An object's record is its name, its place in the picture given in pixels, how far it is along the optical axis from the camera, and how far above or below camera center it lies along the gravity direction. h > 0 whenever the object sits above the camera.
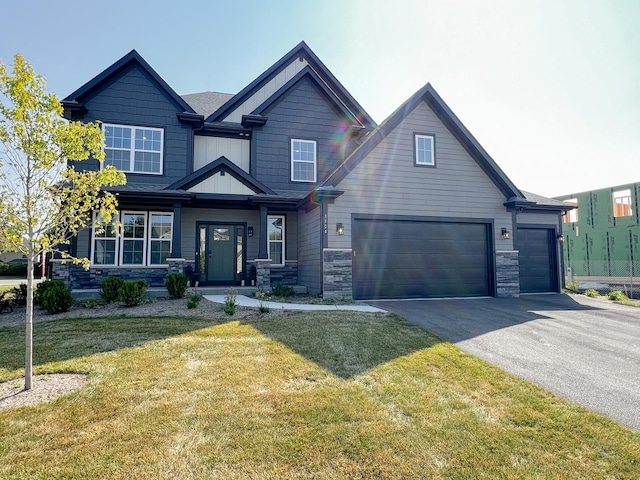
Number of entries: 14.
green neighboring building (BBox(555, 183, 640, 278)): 24.30 +1.64
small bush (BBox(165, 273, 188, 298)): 9.77 -0.88
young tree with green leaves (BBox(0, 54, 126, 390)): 3.81 +1.00
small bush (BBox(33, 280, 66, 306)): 8.17 -0.84
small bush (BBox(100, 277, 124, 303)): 8.98 -0.93
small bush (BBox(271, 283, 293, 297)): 10.86 -1.21
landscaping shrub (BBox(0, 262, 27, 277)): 25.84 -1.23
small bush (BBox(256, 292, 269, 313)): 7.84 -1.29
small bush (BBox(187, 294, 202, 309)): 8.21 -1.20
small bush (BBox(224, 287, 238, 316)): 7.53 -1.23
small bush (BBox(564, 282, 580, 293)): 13.15 -1.36
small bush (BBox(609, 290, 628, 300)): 11.15 -1.43
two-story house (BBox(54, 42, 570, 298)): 10.38 +1.80
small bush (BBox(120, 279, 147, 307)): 8.66 -1.00
